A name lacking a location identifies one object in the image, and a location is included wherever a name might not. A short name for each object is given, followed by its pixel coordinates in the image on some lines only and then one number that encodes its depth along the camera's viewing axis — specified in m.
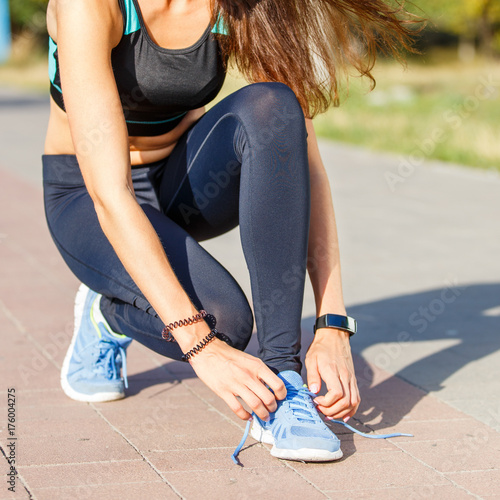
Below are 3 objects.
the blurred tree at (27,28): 47.79
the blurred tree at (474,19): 47.13
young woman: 3.95
